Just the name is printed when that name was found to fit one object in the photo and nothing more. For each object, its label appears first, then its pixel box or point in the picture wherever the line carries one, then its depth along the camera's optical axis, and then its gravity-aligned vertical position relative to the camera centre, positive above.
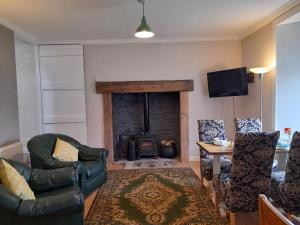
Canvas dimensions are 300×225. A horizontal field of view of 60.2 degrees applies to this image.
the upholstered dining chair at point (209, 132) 3.64 -0.48
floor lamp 3.94 +0.42
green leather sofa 1.94 -0.81
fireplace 5.29 +0.18
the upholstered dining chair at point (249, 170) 2.28 -0.66
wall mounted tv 4.65 +0.30
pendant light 3.05 +0.84
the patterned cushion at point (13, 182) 2.17 -0.67
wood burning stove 5.56 -0.96
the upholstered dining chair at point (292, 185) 2.30 -0.81
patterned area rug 2.80 -1.28
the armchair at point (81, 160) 3.27 -0.79
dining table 2.90 -0.61
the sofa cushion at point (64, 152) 3.54 -0.70
